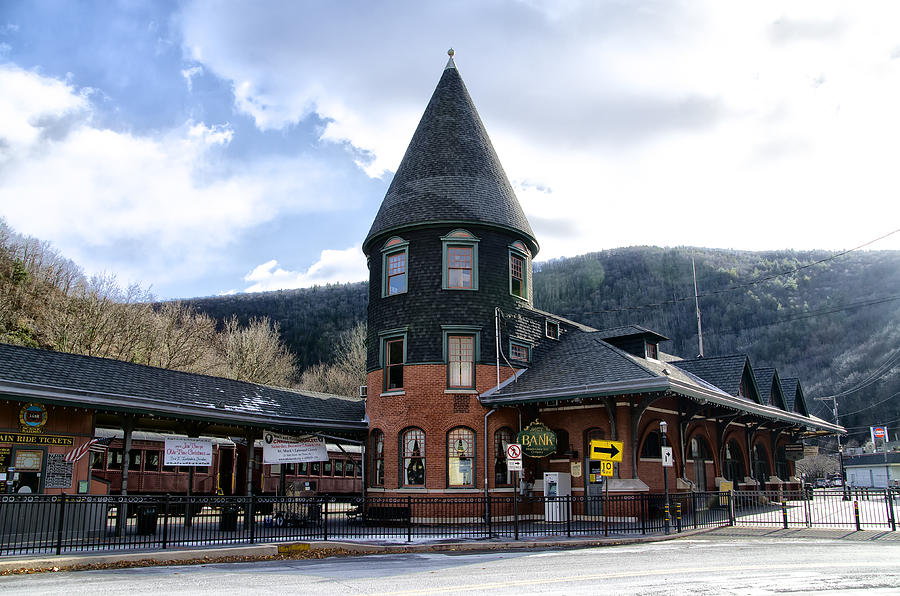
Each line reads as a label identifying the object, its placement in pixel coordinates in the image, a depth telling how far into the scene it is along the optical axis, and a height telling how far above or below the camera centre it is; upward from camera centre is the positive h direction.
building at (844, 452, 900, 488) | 74.00 -2.84
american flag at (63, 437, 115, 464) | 18.73 -0.12
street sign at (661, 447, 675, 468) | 20.02 -0.34
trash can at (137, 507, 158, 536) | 17.71 -1.87
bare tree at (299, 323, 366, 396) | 67.25 +7.43
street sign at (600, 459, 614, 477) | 19.42 -0.64
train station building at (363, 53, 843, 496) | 23.78 +2.91
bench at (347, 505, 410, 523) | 23.41 -2.26
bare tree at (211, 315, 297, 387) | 58.12 +7.48
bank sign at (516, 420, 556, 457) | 23.55 +0.13
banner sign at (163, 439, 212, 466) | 20.67 -0.15
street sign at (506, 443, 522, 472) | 18.84 -0.29
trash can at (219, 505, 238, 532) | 18.21 -1.86
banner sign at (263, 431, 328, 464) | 23.83 -0.09
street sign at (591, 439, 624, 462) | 19.30 -0.15
